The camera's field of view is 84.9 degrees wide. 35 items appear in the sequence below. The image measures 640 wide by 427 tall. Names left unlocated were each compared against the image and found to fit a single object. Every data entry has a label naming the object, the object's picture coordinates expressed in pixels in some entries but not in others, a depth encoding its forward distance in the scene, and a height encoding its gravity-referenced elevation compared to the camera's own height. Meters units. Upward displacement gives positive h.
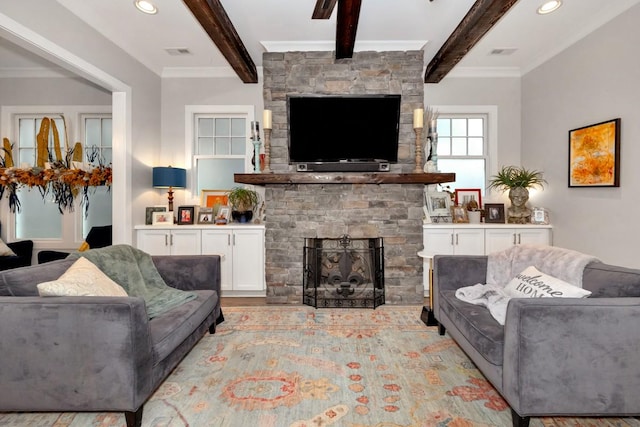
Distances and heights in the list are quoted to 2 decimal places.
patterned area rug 1.79 -1.06
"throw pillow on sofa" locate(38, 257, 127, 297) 1.71 -0.40
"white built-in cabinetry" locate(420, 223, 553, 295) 3.94 -0.31
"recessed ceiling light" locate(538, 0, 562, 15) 2.93 +1.75
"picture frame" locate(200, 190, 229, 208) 4.41 +0.15
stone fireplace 3.83 +0.13
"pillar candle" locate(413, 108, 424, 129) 3.69 +0.97
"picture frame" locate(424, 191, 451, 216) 4.18 +0.08
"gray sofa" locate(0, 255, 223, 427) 1.64 -0.69
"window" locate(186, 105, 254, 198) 4.55 +0.79
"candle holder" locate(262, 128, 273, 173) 3.81 +0.65
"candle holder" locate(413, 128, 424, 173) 3.74 +0.64
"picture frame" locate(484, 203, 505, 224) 4.21 -0.04
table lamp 4.11 +0.37
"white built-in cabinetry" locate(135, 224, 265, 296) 3.96 -0.42
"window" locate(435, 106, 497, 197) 4.53 +0.82
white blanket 2.13 -0.40
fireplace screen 3.81 -0.66
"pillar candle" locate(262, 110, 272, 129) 3.72 +0.96
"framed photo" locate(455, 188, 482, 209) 4.41 +0.18
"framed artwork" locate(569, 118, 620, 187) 3.03 +0.52
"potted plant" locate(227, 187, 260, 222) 4.14 +0.06
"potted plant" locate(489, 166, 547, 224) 4.03 +0.27
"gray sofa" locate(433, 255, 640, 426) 1.58 -0.67
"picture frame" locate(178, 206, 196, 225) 4.20 -0.08
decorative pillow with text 1.94 -0.46
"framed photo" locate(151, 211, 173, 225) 4.07 -0.11
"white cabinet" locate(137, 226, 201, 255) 3.96 -0.37
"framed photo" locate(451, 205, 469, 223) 4.20 -0.05
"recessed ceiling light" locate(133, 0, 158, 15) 2.93 +1.73
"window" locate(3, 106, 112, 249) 4.55 +0.63
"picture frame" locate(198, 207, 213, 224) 4.22 -0.09
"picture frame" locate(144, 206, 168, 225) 4.13 -0.05
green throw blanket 2.29 -0.48
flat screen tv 3.72 +0.88
